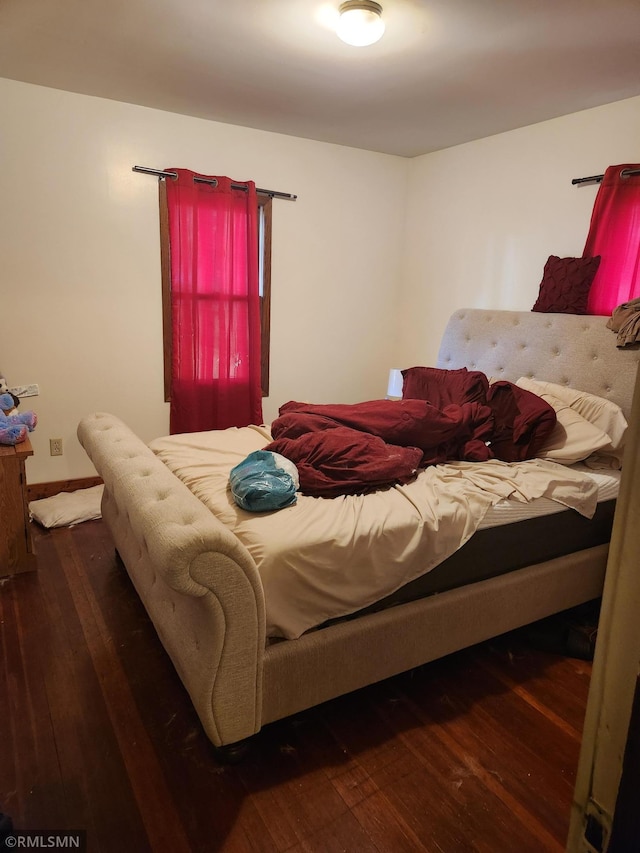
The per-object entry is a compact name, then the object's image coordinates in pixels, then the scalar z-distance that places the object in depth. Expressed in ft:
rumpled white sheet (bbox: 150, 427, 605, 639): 5.13
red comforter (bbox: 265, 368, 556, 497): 6.57
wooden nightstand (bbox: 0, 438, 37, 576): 7.91
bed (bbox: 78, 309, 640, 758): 4.54
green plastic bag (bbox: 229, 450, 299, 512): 5.67
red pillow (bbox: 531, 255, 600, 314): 9.70
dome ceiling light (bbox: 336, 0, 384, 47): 6.56
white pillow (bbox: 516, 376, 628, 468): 8.11
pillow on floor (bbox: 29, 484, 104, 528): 10.00
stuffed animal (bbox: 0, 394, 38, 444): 8.16
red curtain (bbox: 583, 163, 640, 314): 9.36
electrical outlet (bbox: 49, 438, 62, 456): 11.09
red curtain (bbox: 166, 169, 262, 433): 11.36
